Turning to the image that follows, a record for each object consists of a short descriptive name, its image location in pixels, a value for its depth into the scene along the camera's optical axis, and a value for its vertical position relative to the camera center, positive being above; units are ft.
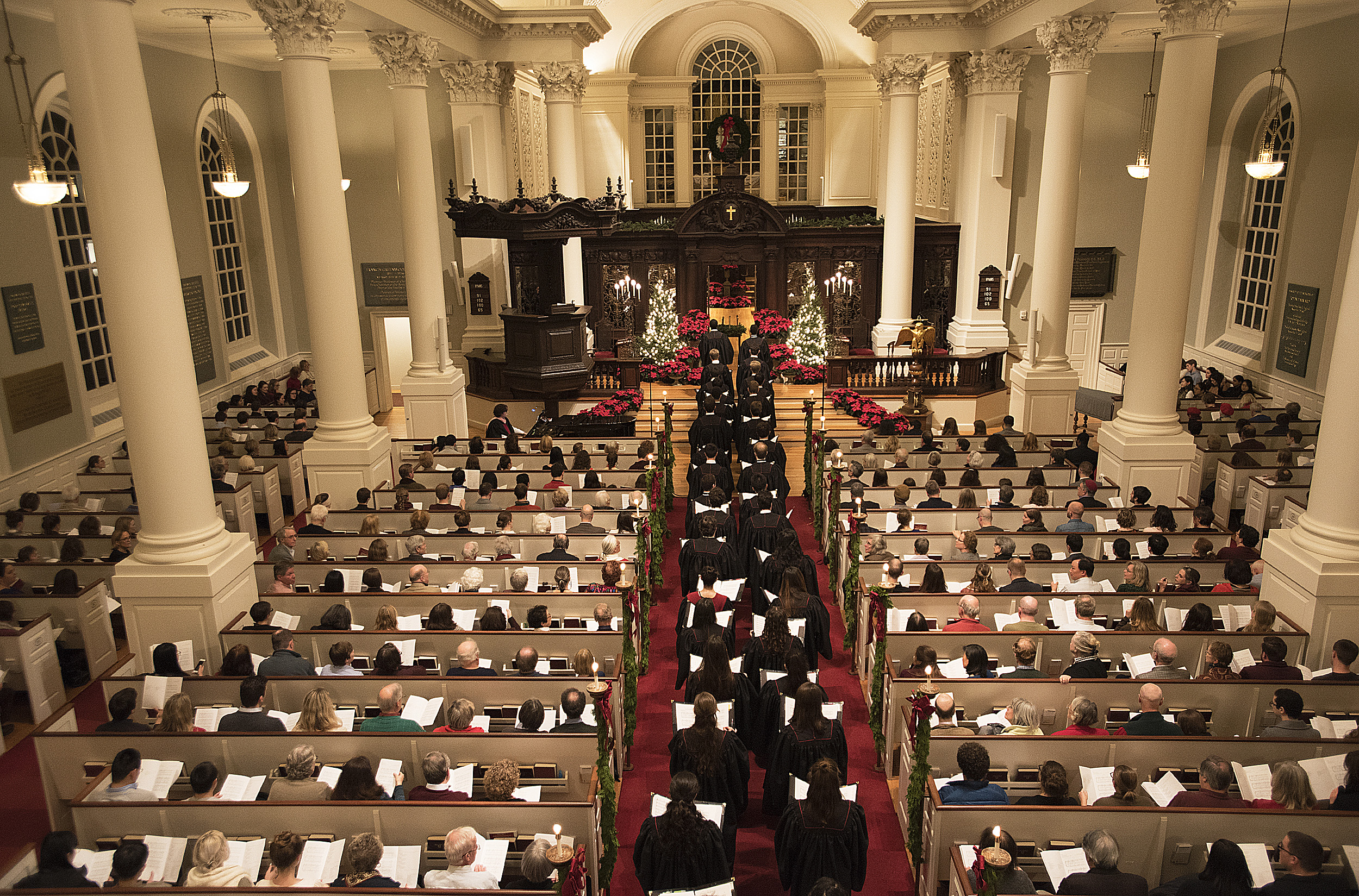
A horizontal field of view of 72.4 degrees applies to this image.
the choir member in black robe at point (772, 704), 25.53 -13.38
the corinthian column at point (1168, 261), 38.99 -1.95
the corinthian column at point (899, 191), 68.23 +2.21
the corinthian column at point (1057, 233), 51.03 -0.83
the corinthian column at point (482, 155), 66.80 +5.22
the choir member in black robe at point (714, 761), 22.76 -13.35
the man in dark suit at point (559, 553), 34.76 -11.94
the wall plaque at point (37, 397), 47.52 -8.34
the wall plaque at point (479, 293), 71.87 -4.97
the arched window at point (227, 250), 69.00 -1.37
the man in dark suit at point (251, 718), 23.77 -12.13
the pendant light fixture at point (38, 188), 35.24 +1.77
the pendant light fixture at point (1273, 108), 62.64 +7.14
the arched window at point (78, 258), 52.90 -1.32
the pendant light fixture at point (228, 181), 51.57 +2.73
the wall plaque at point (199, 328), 64.39 -6.54
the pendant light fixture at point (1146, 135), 59.62 +5.96
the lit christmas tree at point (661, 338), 69.92 -8.34
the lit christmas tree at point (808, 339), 69.26 -8.46
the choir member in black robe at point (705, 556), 35.88 -12.59
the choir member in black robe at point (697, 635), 28.43 -12.40
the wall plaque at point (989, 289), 71.41 -5.22
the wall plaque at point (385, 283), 78.84 -4.43
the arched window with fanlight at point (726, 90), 97.91 +13.79
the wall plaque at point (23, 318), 47.83 -4.21
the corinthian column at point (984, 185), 68.18 +2.52
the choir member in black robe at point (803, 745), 23.52 -13.16
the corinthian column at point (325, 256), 38.37 -1.14
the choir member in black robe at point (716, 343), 62.69 -7.95
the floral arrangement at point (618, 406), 59.77 -11.55
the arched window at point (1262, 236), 64.69 -1.53
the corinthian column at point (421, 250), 51.47 -1.24
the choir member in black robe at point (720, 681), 25.59 -12.47
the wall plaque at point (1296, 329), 60.23 -7.45
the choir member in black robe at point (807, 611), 30.27 -12.63
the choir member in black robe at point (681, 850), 19.63 -13.23
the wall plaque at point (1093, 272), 76.79 -4.45
